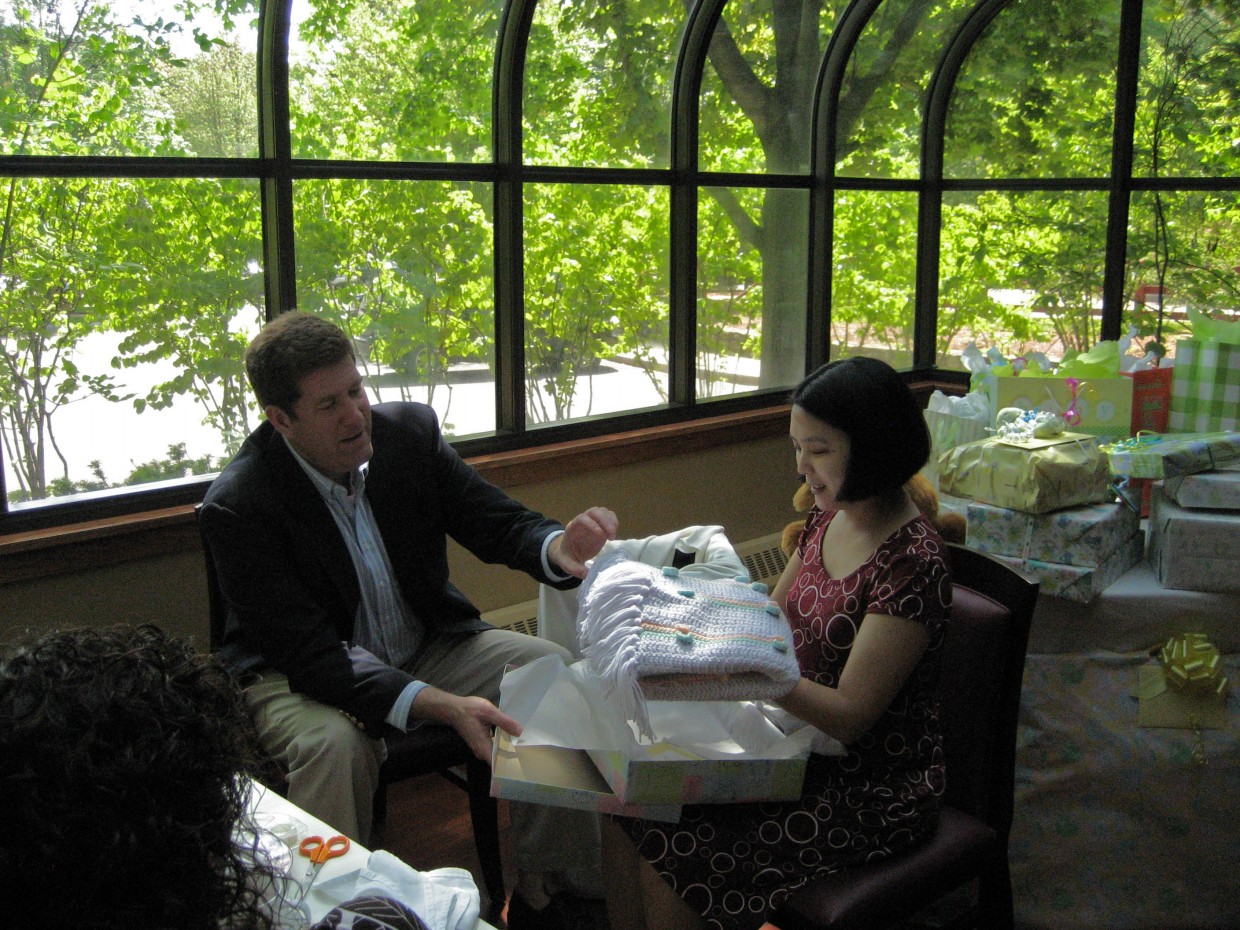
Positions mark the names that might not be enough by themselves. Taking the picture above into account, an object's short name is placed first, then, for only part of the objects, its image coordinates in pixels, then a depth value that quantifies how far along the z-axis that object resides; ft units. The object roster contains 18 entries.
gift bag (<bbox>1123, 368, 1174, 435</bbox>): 9.46
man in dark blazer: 6.62
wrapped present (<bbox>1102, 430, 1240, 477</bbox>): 7.64
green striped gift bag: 9.17
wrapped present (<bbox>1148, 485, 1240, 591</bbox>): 7.45
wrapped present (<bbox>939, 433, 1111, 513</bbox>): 7.46
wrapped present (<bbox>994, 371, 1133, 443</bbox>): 9.16
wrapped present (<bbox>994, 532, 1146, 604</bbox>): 7.34
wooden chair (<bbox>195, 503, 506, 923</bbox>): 6.98
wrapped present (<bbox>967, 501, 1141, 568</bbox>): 7.42
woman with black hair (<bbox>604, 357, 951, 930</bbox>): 5.40
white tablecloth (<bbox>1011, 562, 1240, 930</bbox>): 7.44
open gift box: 5.07
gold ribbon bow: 7.31
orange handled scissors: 4.06
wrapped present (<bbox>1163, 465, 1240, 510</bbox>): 7.57
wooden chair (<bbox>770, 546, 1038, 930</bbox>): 5.49
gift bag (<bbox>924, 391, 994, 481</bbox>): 9.07
